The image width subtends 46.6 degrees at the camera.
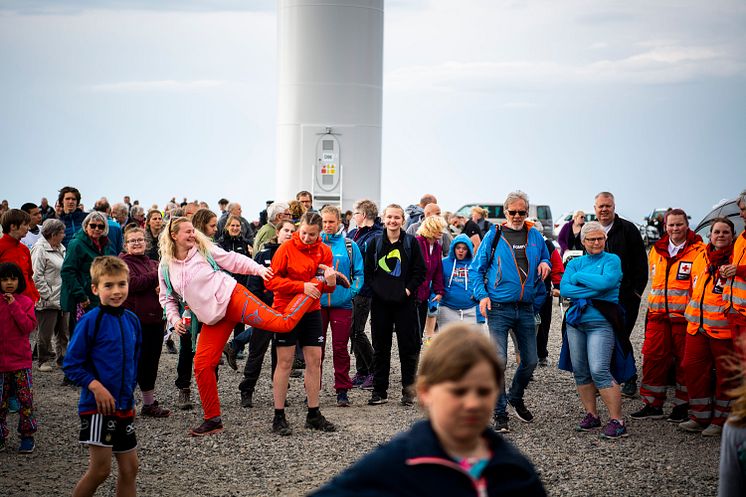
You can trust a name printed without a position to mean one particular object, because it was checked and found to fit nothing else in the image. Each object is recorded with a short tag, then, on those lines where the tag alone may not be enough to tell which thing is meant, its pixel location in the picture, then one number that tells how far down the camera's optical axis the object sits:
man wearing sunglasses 8.00
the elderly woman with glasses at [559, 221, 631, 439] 7.83
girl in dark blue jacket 2.31
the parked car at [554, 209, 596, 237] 38.19
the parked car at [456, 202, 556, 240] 36.03
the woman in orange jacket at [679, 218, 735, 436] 7.78
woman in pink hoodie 7.47
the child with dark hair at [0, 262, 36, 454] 7.20
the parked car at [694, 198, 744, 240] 11.00
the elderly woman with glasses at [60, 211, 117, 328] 9.34
